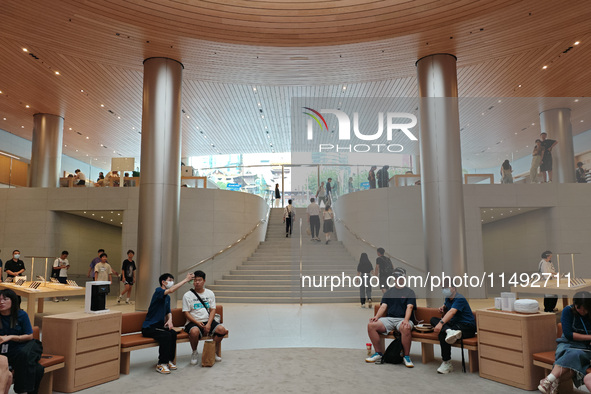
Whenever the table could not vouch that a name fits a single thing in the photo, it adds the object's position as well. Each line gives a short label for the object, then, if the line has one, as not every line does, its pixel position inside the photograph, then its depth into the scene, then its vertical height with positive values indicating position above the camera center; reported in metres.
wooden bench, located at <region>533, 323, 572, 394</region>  4.43 -1.22
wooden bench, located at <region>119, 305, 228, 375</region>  5.26 -1.16
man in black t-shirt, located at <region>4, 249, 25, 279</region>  10.60 -0.49
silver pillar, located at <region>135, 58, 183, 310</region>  10.74 +1.65
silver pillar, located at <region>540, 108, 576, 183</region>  9.27 +2.09
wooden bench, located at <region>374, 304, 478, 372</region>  5.34 -1.23
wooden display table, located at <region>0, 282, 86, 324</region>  7.80 -0.83
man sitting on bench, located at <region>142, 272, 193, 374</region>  5.36 -1.02
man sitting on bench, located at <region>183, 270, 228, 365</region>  5.75 -0.97
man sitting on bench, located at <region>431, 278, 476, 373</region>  5.32 -1.03
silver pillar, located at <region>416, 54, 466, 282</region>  10.59 +1.56
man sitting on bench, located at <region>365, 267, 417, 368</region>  5.70 -1.02
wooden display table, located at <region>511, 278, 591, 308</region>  6.80 -0.75
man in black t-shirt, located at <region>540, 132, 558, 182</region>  9.10 +1.88
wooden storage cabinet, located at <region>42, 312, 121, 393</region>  4.63 -1.12
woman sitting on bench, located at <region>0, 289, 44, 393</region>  4.04 -0.96
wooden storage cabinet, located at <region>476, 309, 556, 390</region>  4.70 -1.13
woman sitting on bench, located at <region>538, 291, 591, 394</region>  4.15 -1.02
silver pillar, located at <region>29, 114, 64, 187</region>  16.11 +3.51
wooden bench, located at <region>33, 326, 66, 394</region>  4.35 -1.21
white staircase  8.59 -0.67
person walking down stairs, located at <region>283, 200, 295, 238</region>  15.35 +0.81
